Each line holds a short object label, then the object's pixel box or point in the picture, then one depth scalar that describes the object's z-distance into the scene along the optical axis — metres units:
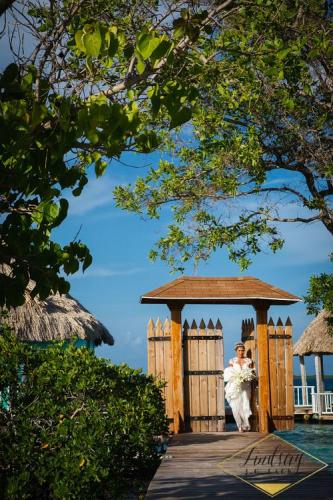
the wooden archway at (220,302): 13.77
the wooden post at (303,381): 28.77
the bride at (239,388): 13.76
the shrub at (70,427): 7.73
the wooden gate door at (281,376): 14.10
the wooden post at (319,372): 29.30
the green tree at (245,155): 15.03
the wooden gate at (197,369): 13.91
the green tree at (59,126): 4.00
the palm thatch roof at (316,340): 29.02
